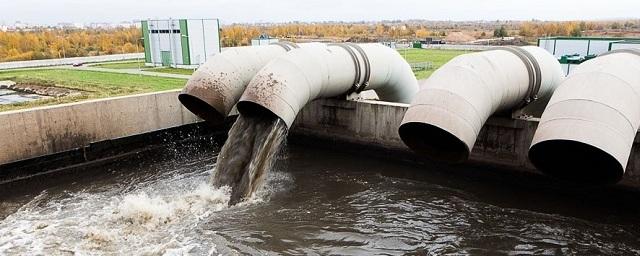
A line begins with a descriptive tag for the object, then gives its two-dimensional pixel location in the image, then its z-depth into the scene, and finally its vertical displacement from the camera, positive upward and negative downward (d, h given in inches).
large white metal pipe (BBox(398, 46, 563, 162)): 337.7 -48.9
